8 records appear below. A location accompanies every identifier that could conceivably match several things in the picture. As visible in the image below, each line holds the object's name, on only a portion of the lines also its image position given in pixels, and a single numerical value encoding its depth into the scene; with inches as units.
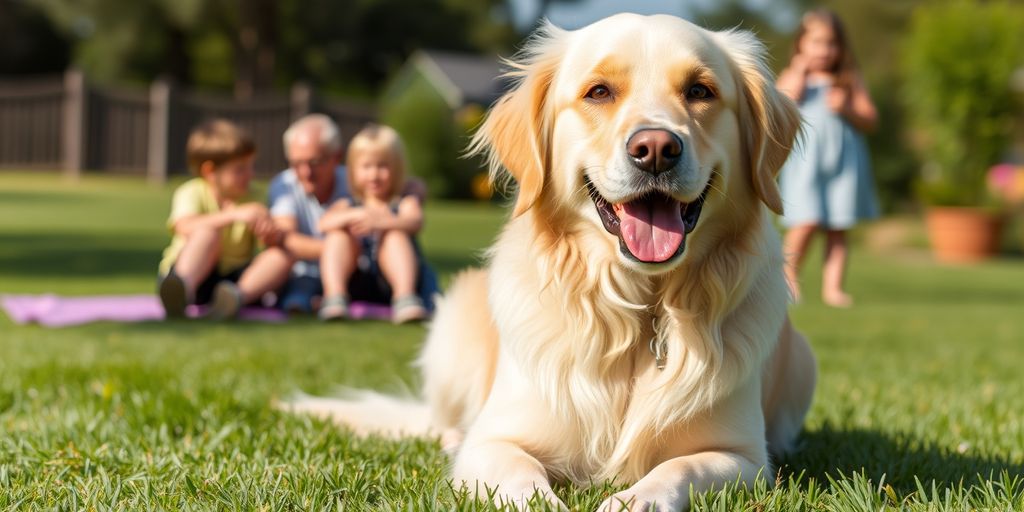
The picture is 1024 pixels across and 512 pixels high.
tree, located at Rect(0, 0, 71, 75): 1373.0
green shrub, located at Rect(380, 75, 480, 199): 918.4
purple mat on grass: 252.4
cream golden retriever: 96.8
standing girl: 309.6
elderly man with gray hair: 258.7
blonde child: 249.6
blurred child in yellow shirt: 248.5
